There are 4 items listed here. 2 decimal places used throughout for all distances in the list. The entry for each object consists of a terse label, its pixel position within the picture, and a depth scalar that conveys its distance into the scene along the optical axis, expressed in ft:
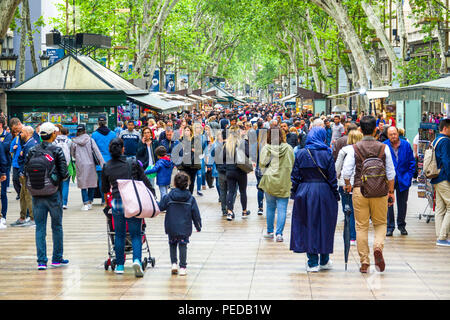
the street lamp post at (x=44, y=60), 103.59
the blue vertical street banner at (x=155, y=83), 145.31
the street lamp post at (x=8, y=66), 88.99
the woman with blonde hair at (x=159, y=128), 65.87
